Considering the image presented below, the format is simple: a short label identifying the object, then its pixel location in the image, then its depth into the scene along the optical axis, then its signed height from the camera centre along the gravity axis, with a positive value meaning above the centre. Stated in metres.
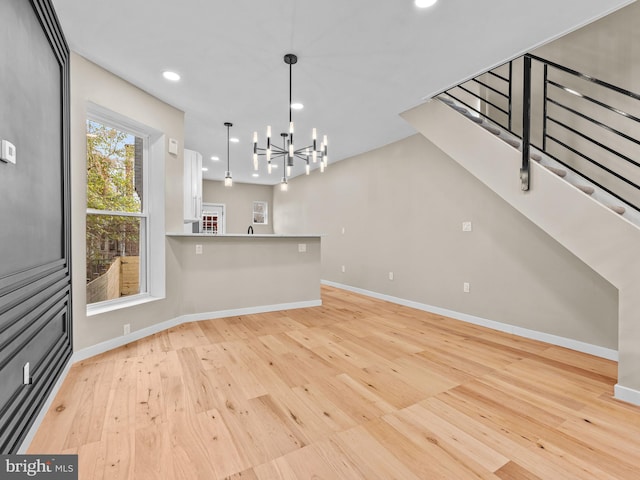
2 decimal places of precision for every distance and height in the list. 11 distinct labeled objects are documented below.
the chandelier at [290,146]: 2.67 +1.05
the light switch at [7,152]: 1.36 +0.40
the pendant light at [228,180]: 5.03 +0.96
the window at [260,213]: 9.03 +0.74
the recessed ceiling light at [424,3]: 2.02 +1.59
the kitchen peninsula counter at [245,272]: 3.78 -0.47
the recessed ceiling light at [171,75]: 2.89 +1.59
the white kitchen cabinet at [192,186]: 3.96 +0.69
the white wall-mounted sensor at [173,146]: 3.54 +1.09
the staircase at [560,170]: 2.58 +0.64
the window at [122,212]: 2.88 +0.26
